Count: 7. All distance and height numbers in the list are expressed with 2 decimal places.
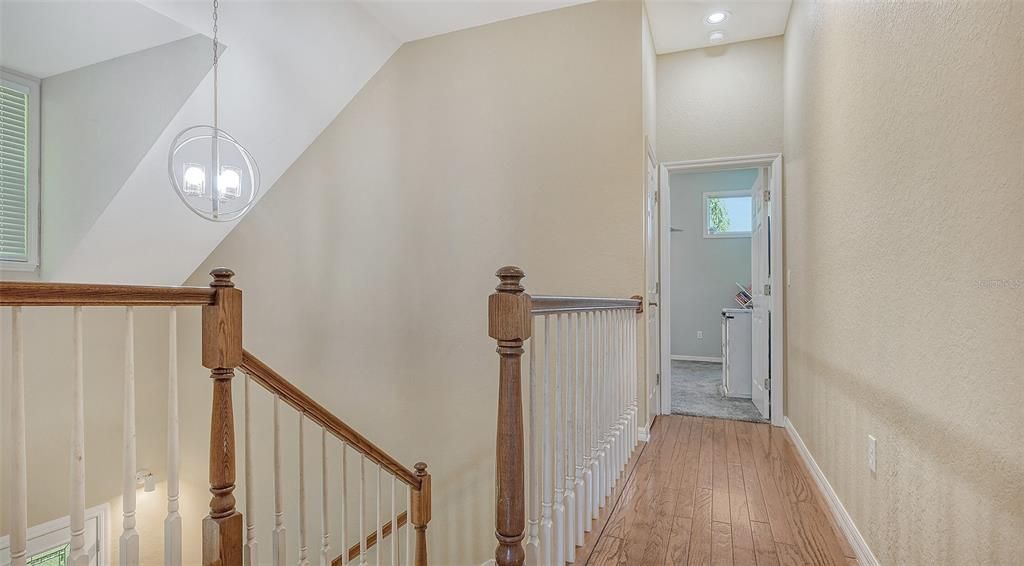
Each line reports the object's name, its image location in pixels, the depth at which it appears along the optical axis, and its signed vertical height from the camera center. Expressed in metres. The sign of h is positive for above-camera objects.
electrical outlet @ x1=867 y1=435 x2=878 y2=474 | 1.71 -0.62
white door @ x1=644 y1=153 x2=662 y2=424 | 3.49 -0.11
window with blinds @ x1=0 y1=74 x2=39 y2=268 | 3.32 +0.76
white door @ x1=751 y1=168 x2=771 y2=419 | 3.77 -0.12
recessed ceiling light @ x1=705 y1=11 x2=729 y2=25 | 3.33 +1.83
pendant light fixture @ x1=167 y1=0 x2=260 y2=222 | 2.61 +0.61
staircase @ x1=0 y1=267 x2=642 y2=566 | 1.14 -0.49
